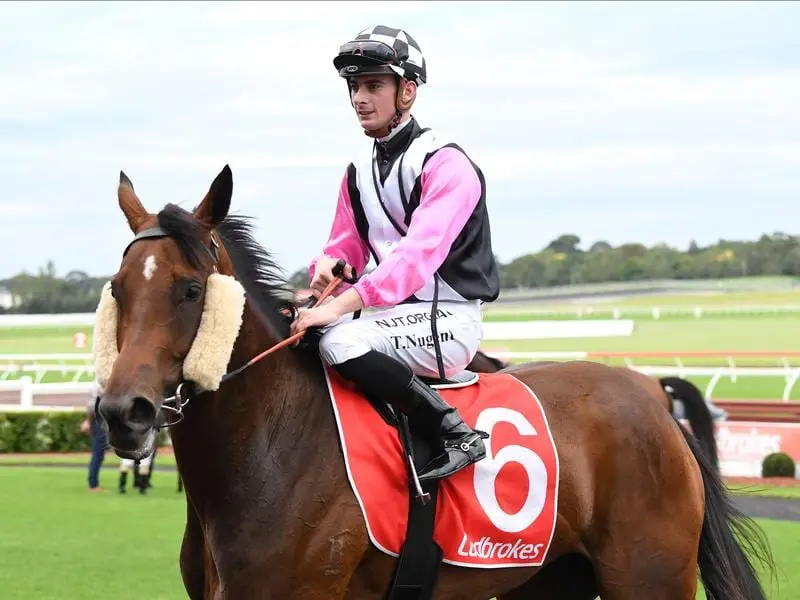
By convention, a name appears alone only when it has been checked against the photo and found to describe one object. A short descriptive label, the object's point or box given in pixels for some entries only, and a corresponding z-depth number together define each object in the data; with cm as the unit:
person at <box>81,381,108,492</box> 1336
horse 300
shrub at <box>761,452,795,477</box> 1538
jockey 345
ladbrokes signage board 1597
